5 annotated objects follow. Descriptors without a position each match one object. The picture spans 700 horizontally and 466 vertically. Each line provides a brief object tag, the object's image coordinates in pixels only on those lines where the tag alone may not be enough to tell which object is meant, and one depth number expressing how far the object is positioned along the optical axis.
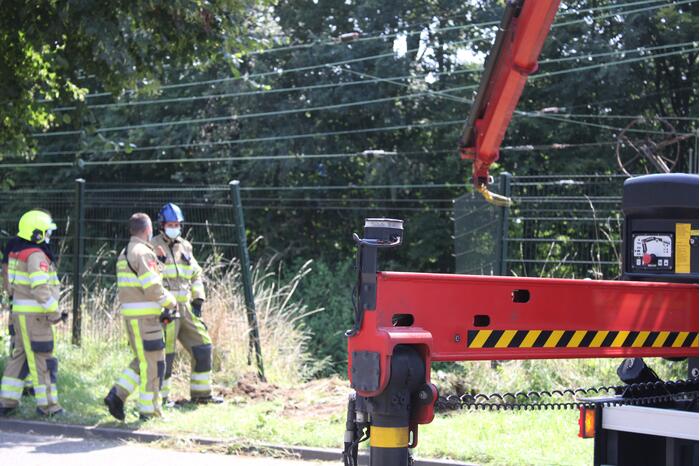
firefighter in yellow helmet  9.97
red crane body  3.98
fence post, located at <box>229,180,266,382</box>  12.24
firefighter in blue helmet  10.60
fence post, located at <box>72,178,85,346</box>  13.56
